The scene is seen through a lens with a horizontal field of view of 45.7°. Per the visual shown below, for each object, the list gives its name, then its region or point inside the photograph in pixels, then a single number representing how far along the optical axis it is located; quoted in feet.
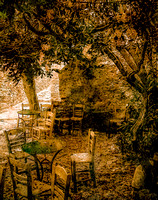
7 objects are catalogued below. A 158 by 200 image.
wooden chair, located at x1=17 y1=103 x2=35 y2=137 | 24.48
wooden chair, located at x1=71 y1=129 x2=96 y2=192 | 12.57
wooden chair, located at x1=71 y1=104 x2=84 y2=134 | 25.27
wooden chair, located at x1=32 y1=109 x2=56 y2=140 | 20.40
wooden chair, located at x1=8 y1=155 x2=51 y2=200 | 8.37
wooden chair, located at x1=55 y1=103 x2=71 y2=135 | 25.08
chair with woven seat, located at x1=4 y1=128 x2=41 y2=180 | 13.78
